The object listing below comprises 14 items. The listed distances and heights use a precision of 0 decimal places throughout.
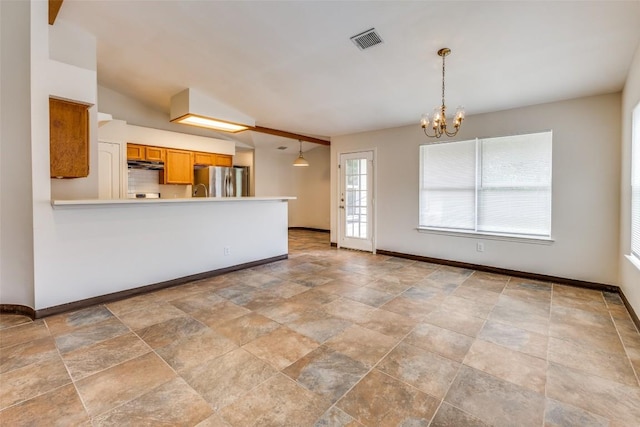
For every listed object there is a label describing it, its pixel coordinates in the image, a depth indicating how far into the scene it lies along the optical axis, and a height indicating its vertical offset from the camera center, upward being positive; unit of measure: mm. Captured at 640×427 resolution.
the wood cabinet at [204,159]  6820 +1144
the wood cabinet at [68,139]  3035 +719
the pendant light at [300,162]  7664 +1185
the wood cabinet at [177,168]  6363 +877
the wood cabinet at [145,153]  5832 +1106
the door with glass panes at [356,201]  6008 +152
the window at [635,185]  2795 +228
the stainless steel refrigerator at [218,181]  6832 +647
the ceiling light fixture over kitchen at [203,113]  4754 +1598
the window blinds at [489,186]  4129 +347
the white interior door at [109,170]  5289 +674
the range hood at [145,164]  5875 +871
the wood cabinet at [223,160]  7243 +1187
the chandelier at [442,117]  3117 +971
